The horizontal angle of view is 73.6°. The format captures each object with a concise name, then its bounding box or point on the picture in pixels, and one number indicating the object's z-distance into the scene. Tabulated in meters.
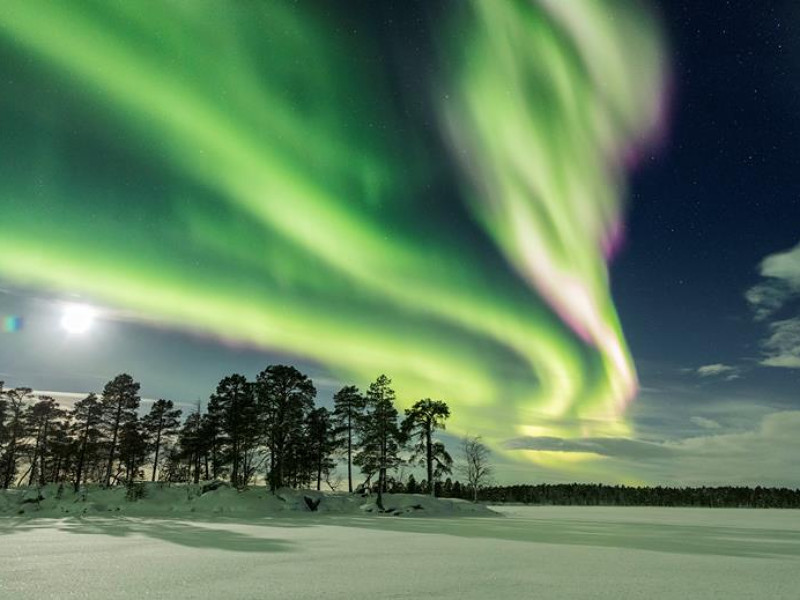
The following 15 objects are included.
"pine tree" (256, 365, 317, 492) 52.44
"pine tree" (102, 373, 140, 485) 62.59
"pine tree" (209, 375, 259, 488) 54.59
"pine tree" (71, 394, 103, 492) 63.66
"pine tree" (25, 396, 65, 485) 69.19
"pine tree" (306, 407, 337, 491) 66.81
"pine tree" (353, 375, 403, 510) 53.69
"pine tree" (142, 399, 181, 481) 73.75
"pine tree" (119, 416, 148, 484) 63.06
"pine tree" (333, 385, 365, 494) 60.31
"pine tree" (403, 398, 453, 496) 57.59
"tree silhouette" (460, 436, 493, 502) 73.69
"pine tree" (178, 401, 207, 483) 66.19
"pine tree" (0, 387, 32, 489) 64.44
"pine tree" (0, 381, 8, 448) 64.38
